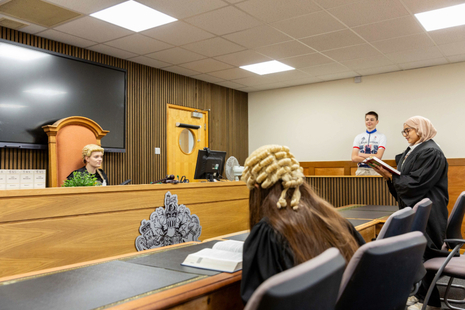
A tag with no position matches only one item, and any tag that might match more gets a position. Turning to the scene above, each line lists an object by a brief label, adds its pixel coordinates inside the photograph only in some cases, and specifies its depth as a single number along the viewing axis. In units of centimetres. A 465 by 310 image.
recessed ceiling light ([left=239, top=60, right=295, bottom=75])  589
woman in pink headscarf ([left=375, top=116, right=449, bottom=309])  276
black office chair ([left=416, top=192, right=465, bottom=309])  221
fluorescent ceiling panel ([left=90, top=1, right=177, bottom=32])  380
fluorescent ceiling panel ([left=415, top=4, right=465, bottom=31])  396
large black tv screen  424
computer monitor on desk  422
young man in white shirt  602
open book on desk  145
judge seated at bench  409
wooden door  633
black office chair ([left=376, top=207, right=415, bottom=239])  179
